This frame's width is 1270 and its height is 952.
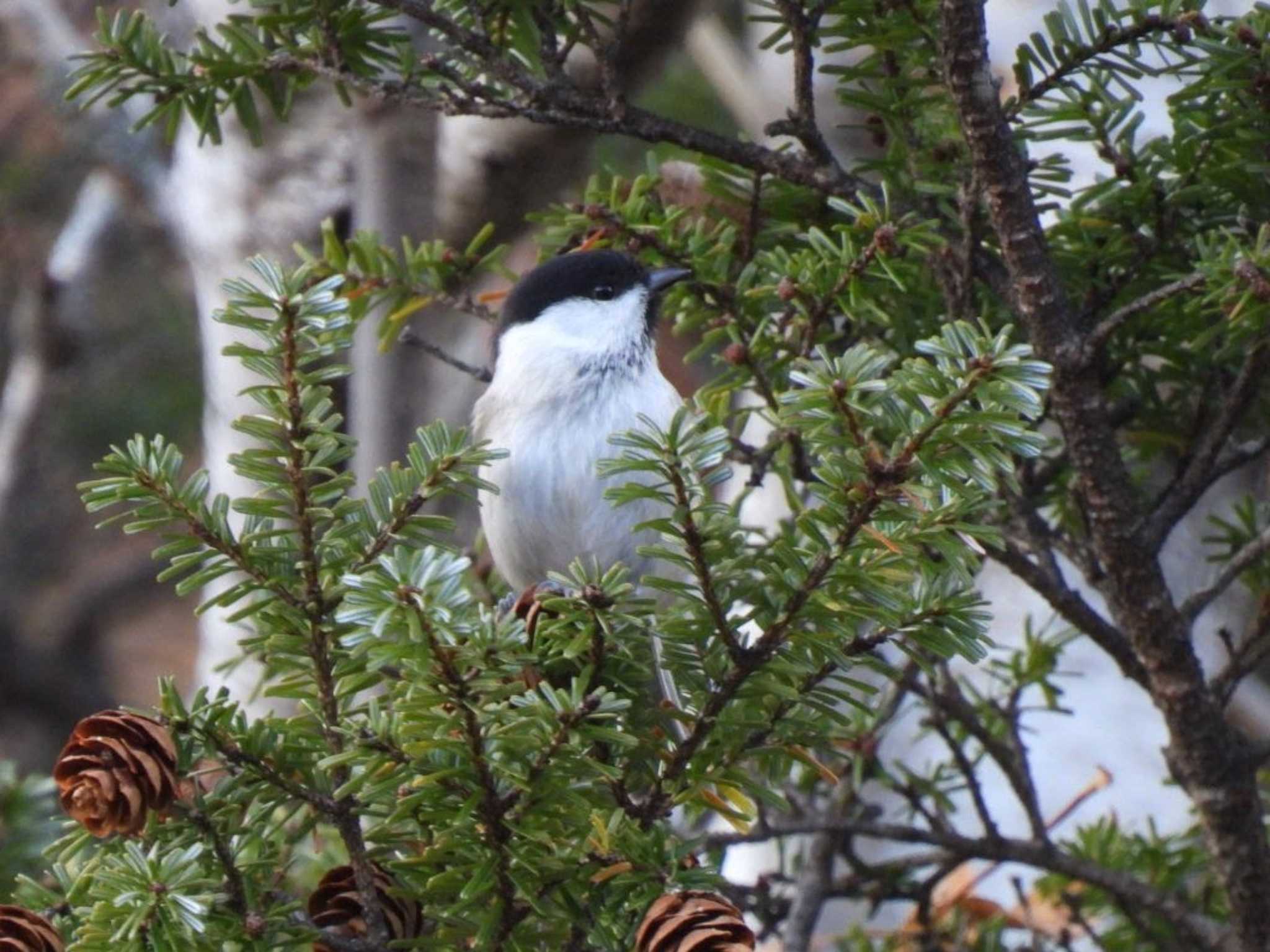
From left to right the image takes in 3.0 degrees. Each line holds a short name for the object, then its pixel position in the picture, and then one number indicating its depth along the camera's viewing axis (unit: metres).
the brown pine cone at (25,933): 3.93
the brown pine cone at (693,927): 3.92
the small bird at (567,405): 4.14
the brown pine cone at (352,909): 3.95
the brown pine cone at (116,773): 3.93
